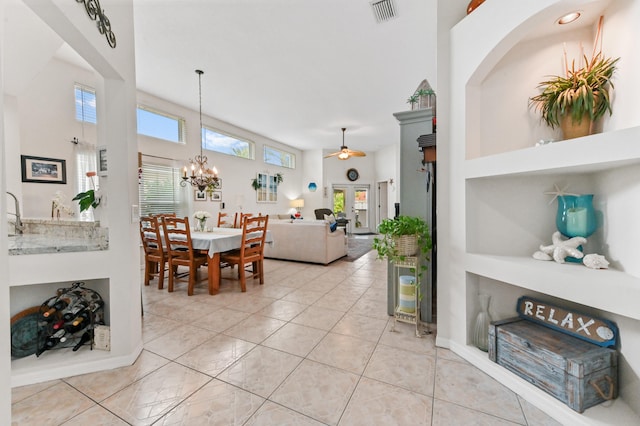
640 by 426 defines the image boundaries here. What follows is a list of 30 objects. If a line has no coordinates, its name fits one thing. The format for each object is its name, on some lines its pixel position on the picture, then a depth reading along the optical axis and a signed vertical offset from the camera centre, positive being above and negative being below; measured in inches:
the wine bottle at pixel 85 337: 74.8 -37.7
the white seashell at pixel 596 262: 56.5 -12.6
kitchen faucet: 91.1 -5.0
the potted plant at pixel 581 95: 57.3 +25.9
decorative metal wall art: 57.6 +46.2
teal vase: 61.2 -2.5
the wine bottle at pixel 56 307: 73.0 -28.3
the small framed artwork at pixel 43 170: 125.9 +21.4
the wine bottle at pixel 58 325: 72.7 -32.7
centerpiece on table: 151.8 -5.9
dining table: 126.1 -19.1
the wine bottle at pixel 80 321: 73.5 -32.4
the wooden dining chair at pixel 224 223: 203.8 -11.2
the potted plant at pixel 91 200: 77.2 +3.2
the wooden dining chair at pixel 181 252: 126.5 -22.1
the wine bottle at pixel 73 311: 74.0 -29.5
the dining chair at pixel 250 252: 134.3 -24.7
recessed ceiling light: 58.6 +44.1
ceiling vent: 99.7 +80.3
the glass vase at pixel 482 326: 71.4 -33.8
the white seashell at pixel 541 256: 66.1 -13.0
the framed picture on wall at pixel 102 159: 74.3 +15.0
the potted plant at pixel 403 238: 86.6 -10.8
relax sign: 54.7 -27.5
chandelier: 168.6 +21.2
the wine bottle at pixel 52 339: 73.0 -37.2
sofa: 188.7 -26.0
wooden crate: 50.8 -34.1
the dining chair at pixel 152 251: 135.3 -22.9
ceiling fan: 262.7 +56.5
